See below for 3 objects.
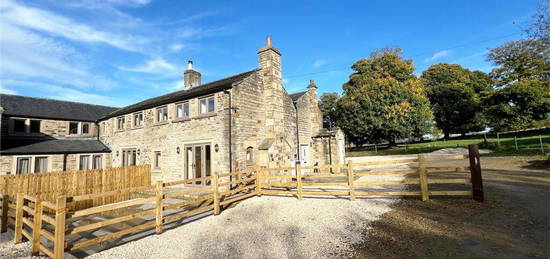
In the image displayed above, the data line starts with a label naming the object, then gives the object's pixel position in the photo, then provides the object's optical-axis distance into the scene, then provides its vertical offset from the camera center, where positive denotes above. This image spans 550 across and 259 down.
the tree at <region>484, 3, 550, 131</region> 20.83 +4.09
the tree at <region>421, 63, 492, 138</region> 33.47 +7.19
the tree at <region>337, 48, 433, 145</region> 27.62 +5.12
